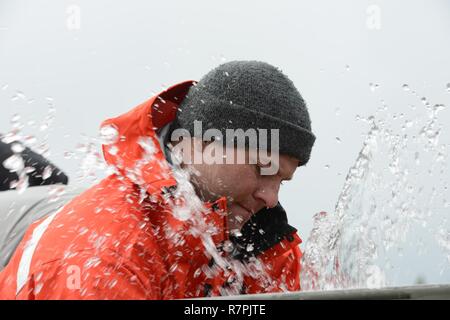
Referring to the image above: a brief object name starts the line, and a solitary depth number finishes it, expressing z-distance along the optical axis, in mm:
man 1943
